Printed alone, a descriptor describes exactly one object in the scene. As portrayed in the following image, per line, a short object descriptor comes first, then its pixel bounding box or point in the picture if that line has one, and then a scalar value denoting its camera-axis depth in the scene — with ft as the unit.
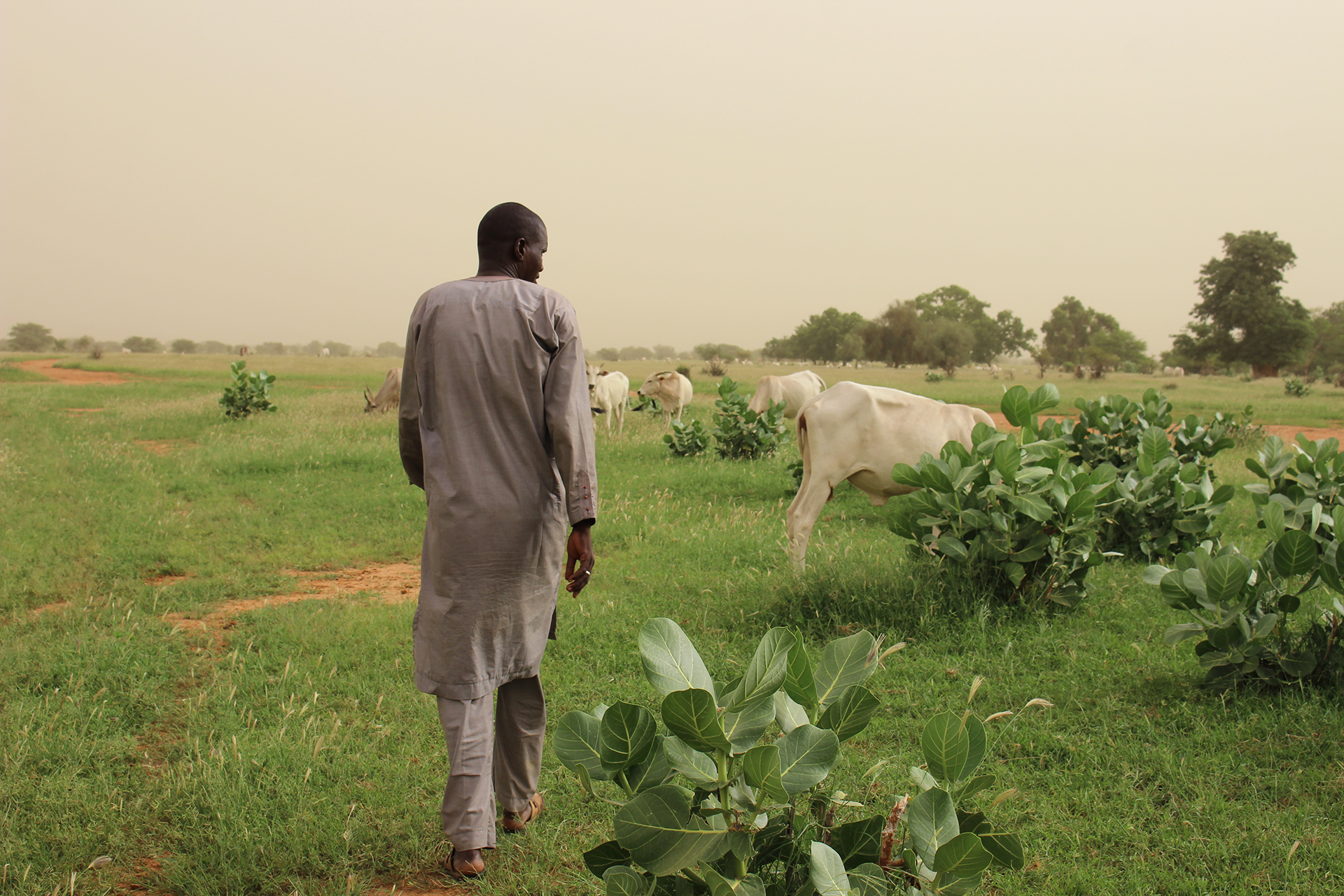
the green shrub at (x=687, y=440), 40.55
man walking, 8.76
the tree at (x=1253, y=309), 150.71
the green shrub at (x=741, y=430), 40.34
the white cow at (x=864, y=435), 20.58
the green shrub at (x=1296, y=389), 86.48
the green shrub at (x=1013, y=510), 15.43
